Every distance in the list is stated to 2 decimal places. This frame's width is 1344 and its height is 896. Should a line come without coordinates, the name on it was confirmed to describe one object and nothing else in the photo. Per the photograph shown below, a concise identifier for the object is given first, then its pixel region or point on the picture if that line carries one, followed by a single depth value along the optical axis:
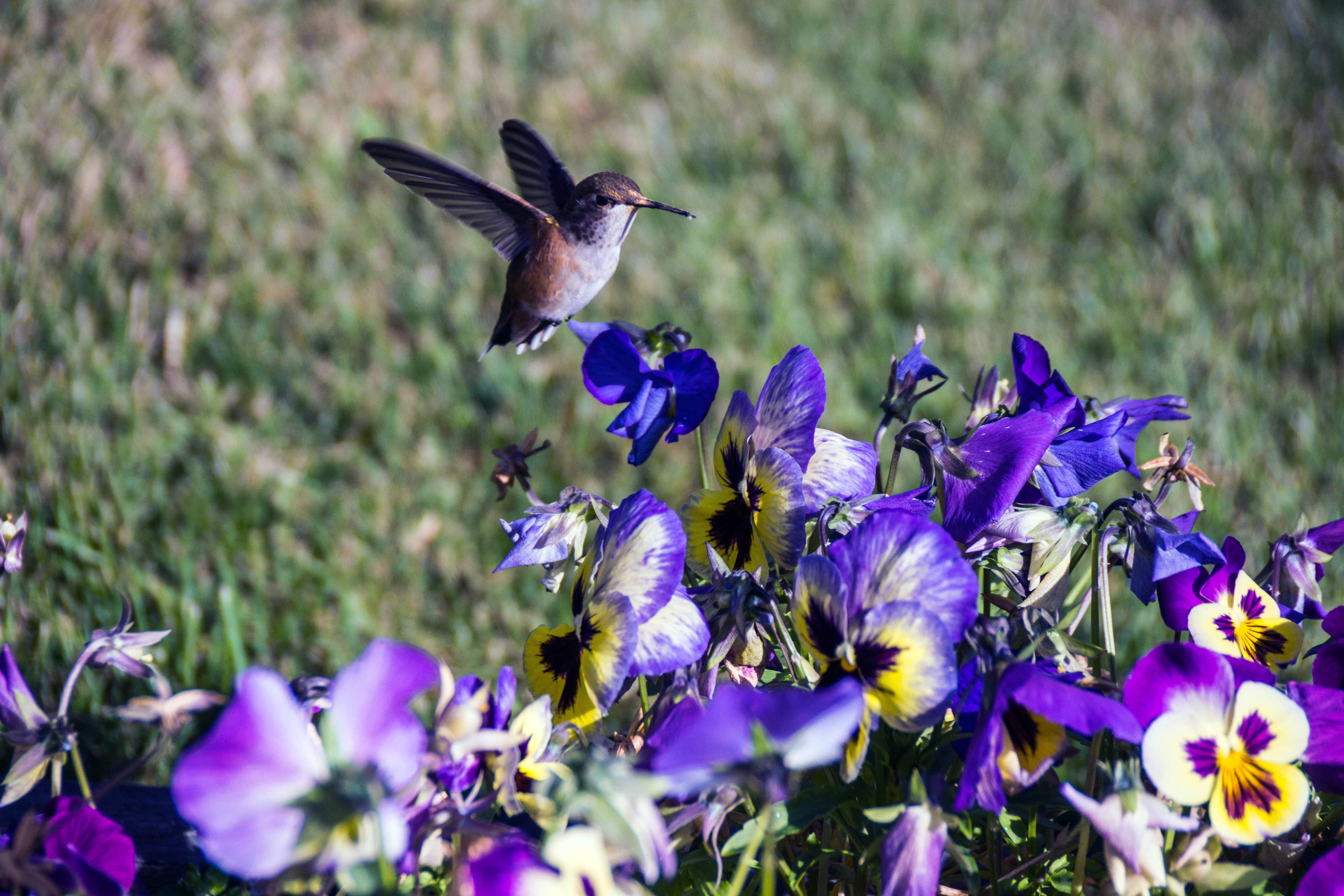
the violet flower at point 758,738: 1.90
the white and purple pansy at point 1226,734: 1.95
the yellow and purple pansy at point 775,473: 1.99
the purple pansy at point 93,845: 1.95
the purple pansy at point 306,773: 1.89
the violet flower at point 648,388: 2.01
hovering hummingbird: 2.08
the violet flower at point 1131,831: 1.93
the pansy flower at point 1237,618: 1.99
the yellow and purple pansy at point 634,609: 1.97
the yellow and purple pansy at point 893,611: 1.94
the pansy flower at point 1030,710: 1.93
